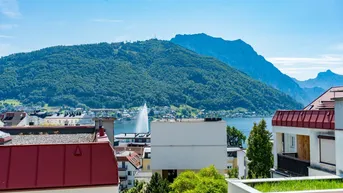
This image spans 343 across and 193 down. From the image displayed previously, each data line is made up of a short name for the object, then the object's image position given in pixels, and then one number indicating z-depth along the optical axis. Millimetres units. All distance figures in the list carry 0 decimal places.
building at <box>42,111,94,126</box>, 139775
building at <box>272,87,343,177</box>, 12844
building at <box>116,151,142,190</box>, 59219
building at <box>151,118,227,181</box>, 34469
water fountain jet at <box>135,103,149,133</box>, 179575
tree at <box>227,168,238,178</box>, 36656
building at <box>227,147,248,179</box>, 49691
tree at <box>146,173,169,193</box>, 26250
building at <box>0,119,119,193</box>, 10750
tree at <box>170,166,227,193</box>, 18984
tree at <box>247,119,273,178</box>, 25595
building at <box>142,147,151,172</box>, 61469
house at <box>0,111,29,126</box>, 90400
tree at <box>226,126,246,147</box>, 71062
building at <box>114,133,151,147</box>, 97769
